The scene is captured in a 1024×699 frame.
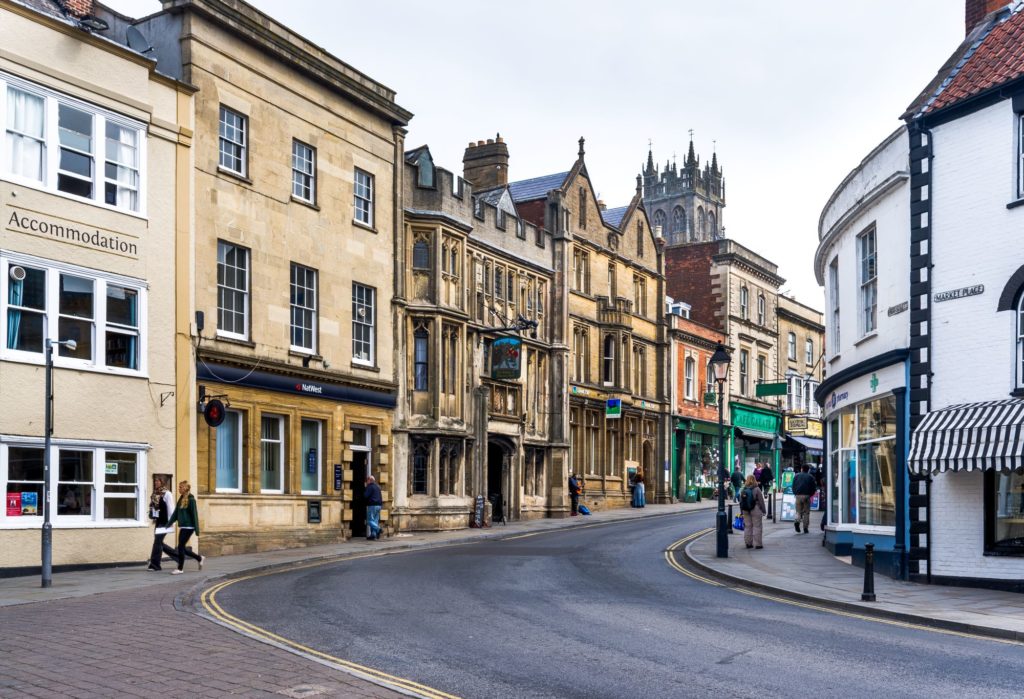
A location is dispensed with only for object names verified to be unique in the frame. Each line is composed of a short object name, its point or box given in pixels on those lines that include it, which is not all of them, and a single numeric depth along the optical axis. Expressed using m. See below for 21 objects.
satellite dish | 26.22
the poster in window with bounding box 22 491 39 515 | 21.12
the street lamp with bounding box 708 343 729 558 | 23.80
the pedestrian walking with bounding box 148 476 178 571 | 21.09
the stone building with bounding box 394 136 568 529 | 33.91
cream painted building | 21.16
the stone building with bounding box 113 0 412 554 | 26.02
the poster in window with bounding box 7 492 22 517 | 20.89
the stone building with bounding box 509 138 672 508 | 44.94
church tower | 135.75
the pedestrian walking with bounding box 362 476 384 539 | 30.17
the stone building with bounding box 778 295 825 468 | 69.56
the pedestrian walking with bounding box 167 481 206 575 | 20.90
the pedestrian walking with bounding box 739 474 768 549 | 26.16
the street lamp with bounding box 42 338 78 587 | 18.30
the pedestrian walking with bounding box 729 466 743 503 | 46.94
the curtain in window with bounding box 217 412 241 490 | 26.28
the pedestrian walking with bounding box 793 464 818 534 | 30.52
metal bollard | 16.36
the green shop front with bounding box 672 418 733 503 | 55.09
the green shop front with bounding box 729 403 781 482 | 62.22
